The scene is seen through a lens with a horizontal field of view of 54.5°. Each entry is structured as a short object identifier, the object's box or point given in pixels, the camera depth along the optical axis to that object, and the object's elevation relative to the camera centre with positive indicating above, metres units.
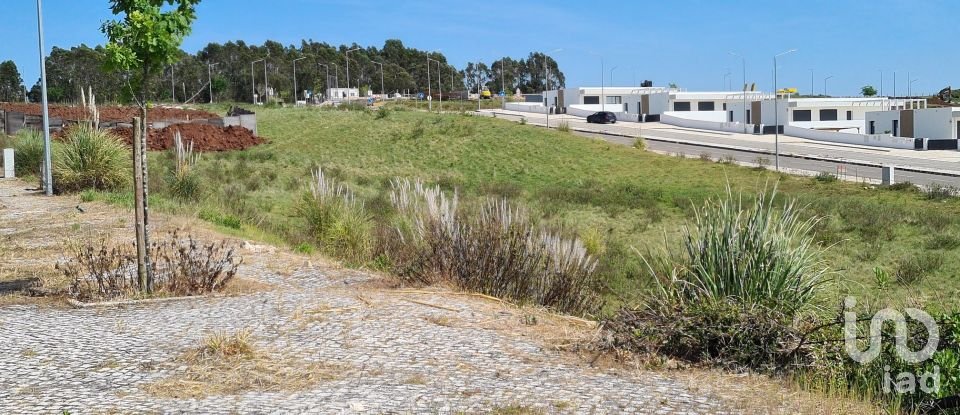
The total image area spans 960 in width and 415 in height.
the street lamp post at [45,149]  21.12 +0.12
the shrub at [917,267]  18.89 -2.81
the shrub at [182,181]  21.80 -0.72
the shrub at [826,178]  45.28 -1.97
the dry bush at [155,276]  9.93 -1.40
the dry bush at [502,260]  10.67 -1.33
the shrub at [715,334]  7.16 -1.52
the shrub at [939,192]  39.07 -2.43
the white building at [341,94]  120.38 +7.50
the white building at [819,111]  83.25 +2.49
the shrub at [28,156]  27.30 -0.03
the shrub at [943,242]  23.30 -2.72
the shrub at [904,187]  42.09 -2.33
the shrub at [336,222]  15.48 -1.32
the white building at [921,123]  68.75 +1.01
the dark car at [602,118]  89.88 +2.37
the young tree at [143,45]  9.81 +1.15
